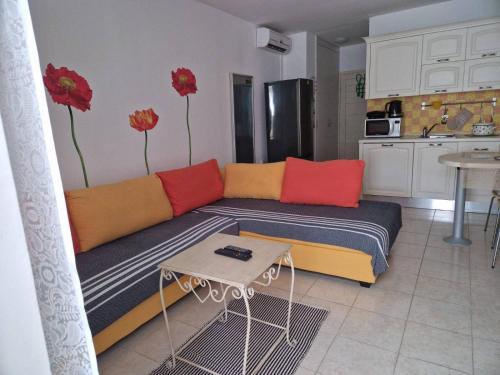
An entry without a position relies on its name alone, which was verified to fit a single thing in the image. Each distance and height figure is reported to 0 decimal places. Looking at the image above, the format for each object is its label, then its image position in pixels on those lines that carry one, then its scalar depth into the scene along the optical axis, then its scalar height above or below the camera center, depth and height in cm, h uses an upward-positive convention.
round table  265 -60
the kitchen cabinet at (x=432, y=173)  392 -68
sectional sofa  179 -74
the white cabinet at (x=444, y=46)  378 +82
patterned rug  164 -119
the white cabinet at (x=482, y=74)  370 +46
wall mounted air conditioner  438 +115
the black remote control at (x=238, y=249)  168 -64
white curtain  57 -17
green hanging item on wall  586 +64
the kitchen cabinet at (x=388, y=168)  417 -64
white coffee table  146 -66
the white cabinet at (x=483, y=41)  362 +82
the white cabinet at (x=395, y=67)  406 +66
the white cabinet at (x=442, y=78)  387 +47
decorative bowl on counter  376 -16
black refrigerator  447 +10
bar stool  255 -71
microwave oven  430 -10
